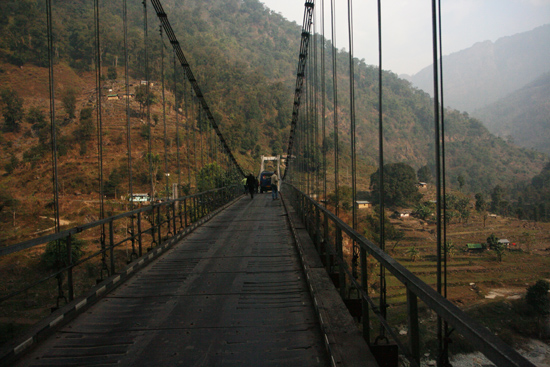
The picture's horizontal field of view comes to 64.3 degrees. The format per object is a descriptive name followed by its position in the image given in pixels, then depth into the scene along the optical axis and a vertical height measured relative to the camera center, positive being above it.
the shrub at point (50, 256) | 27.86 -4.92
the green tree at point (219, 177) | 20.42 +0.13
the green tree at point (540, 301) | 20.16 -6.45
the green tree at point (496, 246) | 29.67 -4.94
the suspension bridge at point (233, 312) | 2.21 -1.12
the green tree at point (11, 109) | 51.34 +8.78
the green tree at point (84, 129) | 58.34 +7.13
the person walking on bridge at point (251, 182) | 23.25 -0.16
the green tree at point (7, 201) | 43.62 -1.74
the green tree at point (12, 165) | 51.91 +2.26
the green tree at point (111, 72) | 62.28 +16.71
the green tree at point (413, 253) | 32.31 -5.74
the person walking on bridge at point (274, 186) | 18.66 -0.34
